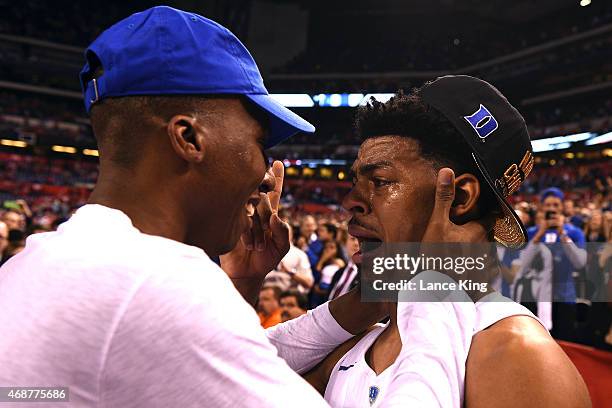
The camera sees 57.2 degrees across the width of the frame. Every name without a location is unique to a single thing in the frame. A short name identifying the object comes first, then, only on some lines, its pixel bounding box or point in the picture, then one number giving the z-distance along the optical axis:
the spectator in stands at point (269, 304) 4.82
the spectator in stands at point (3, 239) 5.11
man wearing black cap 1.10
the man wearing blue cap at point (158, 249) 0.72
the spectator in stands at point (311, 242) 7.64
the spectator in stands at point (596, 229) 6.06
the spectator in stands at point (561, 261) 4.78
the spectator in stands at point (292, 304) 4.67
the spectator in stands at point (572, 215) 7.53
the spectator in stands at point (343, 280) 4.88
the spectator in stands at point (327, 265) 6.20
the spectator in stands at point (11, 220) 6.46
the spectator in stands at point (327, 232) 7.25
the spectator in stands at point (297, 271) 5.86
